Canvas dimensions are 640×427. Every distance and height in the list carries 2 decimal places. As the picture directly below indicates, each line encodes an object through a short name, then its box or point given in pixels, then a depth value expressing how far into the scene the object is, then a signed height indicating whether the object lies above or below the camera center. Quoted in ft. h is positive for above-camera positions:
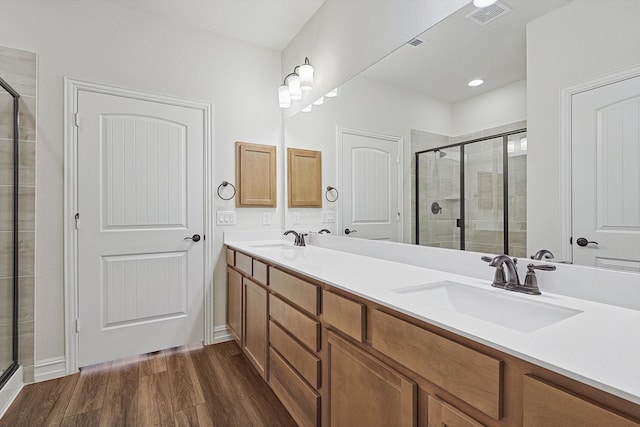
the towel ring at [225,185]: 9.04 +0.73
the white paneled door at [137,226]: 7.55 -0.36
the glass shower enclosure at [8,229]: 6.44 -0.37
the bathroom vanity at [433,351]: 1.97 -1.12
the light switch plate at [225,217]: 9.04 -0.16
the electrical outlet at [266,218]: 9.66 -0.19
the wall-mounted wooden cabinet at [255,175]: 9.27 +1.07
